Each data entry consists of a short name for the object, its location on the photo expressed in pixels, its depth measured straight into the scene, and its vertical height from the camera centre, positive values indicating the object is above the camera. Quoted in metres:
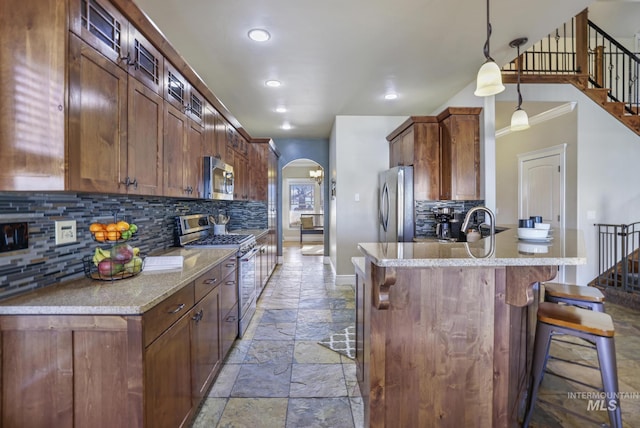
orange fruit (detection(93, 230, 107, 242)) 1.52 -0.11
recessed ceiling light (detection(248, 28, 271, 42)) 2.46 +1.53
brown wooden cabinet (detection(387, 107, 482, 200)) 3.37 +0.74
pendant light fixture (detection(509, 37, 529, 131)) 2.91 +0.92
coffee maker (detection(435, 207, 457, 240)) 3.53 -0.12
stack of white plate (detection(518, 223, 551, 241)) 1.85 -0.13
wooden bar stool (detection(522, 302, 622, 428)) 1.47 -0.64
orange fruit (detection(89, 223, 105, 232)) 1.50 -0.07
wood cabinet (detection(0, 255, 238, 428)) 1.15 -0.62
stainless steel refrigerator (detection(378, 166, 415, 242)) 3.62 +0.10
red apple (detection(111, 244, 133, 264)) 1.54 -0.21
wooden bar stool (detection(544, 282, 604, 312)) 1.98 -0.57
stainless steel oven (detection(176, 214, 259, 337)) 2.84 -0.32
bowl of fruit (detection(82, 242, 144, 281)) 1.51 -0.26
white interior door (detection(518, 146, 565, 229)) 4.55 +0.48
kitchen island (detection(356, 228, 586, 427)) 1.49 -0.68
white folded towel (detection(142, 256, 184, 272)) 1.80 -0.31
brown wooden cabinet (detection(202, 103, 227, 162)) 2.89 +0.86
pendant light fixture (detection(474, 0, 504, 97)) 1.97 +0.91
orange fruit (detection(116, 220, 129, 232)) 1.56 -0.06
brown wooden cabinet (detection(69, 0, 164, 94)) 1.26 +0.88
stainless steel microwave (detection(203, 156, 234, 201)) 2.79 +0.36
